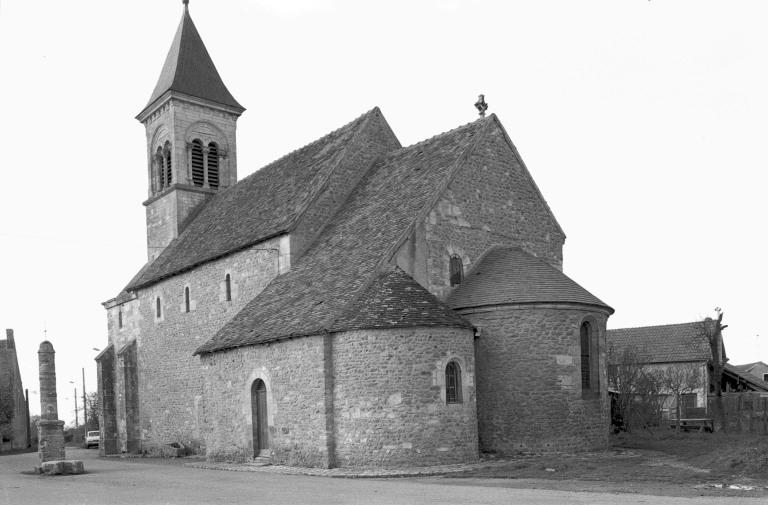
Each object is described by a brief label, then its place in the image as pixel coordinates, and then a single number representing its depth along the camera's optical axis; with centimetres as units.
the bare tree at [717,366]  3165
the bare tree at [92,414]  7296
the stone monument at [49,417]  2616
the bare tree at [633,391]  3291
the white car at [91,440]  5169
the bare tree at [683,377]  4359
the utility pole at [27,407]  6179
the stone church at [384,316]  2105
